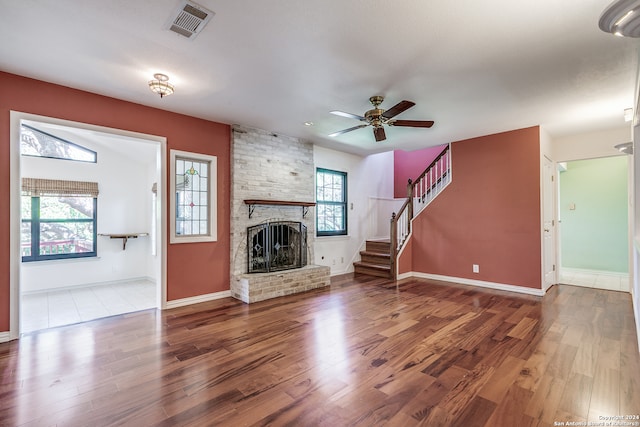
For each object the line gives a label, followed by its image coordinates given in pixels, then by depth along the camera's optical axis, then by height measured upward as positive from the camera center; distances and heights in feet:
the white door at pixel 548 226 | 15.84 -0.58
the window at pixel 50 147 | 16.99 +4.08
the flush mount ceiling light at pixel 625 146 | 11.47 +2.72
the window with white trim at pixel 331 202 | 20.57 +0.95
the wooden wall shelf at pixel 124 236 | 18.97 -1.27
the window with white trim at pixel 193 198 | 13.74 +0.89
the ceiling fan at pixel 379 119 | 10.96 +3.72
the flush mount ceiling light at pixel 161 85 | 9.90 +4.38
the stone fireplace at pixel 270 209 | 15.38 +0.40
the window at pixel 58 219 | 16.86 -0.17
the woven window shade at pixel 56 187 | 16.66 +1.68
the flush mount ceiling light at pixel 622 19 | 3.83 +2.64
